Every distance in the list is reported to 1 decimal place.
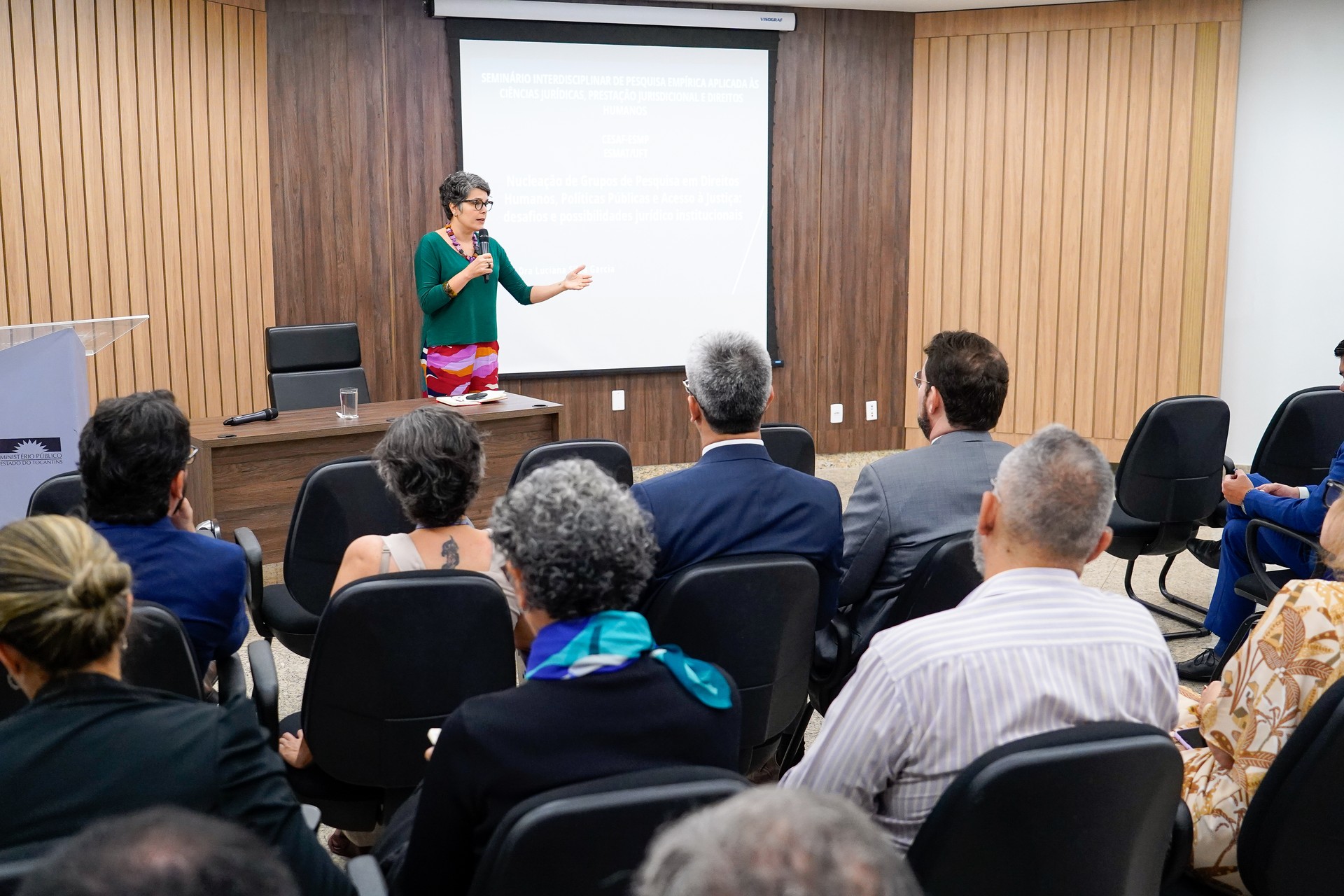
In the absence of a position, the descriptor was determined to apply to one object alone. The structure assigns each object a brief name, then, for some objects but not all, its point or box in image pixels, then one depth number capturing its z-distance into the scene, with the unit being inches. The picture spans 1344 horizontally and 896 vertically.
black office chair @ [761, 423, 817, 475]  149.1
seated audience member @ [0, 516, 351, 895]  48.4
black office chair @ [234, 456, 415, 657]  120.8
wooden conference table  175.2
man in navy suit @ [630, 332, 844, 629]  93.2
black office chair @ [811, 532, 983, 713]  95.5
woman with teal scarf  52.7
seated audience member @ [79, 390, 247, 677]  83.7
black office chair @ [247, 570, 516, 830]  79.5
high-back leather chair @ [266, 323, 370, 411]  210.8
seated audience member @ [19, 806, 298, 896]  28.4
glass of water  192.2
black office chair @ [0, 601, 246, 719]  73.2
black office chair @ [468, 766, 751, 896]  47.4
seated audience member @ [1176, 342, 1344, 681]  130.3
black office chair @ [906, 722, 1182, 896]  51.6
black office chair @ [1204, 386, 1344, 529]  152.9
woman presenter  201.0
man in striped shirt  58.4
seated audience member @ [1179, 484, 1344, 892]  69.1
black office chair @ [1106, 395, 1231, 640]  151.6
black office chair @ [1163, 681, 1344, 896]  61.2
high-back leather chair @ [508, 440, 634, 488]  132.4
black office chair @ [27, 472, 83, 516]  109.0
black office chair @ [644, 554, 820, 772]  85.4
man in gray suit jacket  104.3
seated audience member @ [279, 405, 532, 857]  89.9
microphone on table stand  184.1
